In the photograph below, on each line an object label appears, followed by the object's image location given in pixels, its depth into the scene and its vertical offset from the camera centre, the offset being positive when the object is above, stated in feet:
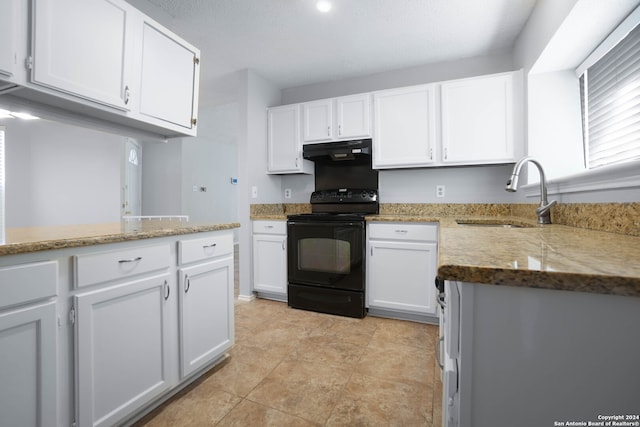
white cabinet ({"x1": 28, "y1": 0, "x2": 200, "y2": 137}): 4.00 +2.42
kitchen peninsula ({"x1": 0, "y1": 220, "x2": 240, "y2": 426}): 3.03 -1.28
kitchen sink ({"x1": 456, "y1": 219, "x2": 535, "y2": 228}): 6.98 -0.22
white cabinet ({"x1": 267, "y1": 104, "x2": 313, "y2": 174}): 10.34 +2.60
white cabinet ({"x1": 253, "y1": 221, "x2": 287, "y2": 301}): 9.52 -1.38
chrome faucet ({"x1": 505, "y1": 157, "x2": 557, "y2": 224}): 5.33 +0.25
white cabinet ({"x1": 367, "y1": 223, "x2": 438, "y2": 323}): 7.92 -1.49
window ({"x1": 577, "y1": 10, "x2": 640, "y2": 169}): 4.94 +2.19
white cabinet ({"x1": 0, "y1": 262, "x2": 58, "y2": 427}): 2.90 -1.30
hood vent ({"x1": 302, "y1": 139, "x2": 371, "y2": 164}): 9.32 +2.05
